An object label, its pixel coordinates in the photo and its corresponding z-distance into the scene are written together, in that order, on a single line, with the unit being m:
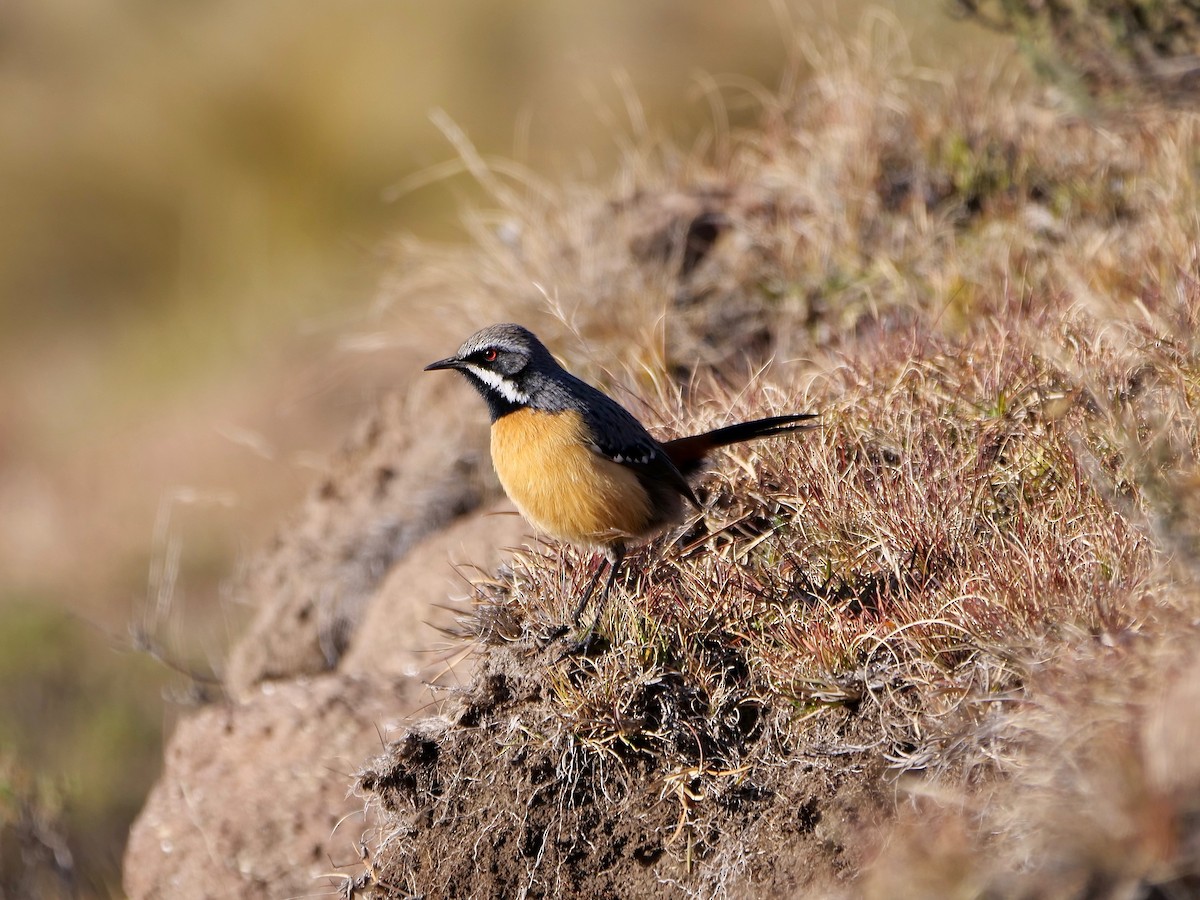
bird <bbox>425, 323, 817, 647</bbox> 9.55
